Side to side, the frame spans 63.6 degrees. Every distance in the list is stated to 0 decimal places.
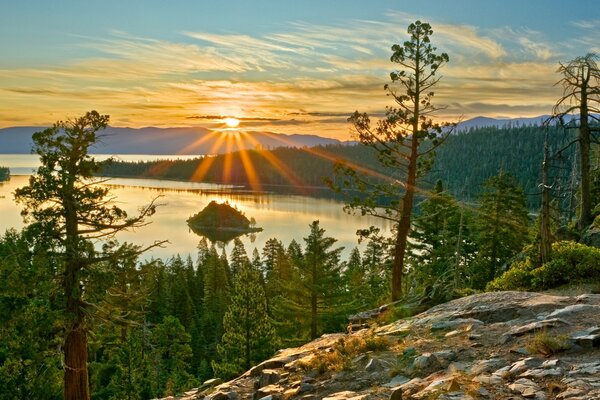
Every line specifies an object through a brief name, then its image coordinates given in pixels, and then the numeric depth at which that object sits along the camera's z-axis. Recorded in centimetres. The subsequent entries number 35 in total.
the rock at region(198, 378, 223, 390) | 1374
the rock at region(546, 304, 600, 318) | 988
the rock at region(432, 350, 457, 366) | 880
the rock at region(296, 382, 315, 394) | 934
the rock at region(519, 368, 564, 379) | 719
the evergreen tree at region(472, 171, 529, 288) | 3569
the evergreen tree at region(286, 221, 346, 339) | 3356
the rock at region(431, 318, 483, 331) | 1074
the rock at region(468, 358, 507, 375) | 792
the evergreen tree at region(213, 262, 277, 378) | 3353
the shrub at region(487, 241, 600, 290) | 1527
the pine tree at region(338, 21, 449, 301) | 2088
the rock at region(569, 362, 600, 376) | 704
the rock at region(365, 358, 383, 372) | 942
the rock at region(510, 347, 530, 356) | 831
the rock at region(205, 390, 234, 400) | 1033
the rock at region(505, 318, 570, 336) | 921
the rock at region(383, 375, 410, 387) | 847
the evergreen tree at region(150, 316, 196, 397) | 4188
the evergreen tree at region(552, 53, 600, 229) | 2388
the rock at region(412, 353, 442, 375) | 867
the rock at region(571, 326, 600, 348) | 800
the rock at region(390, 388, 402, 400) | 746
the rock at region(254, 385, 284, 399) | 959
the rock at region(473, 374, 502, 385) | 730
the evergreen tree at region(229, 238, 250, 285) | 8856
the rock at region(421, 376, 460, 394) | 725
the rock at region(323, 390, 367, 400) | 801
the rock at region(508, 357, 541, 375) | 755
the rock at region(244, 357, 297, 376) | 1158
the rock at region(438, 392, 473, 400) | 685
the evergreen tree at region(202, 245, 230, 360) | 6228
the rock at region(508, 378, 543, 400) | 671
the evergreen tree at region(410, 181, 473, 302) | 3491
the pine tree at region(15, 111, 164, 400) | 1733
